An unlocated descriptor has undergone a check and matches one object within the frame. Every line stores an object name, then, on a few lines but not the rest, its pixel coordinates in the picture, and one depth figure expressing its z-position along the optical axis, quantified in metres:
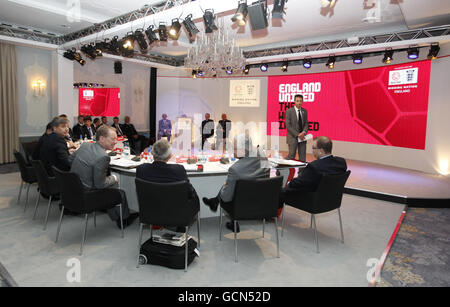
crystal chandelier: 5.30
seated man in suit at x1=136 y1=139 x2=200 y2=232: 2.90
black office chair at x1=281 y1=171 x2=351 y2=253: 3.30
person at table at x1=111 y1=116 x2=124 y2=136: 9.40
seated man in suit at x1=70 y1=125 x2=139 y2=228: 3.31
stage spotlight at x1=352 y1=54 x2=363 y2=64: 8.22
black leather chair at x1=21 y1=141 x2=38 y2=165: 5.43
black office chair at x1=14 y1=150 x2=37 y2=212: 4.34
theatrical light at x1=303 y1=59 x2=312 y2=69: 9.07
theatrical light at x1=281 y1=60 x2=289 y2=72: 9.45
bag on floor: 2.93
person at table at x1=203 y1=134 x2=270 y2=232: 3.16
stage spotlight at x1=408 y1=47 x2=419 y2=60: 7.23
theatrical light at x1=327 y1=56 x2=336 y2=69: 8.52
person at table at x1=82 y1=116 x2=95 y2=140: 8.22
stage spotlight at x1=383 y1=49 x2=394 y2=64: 7.60
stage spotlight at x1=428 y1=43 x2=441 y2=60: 6.86
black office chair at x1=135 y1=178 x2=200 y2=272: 2.74
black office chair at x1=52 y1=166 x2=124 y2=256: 3.14
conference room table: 3.78
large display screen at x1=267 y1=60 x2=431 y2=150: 7.84
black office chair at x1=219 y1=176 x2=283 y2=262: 2.98
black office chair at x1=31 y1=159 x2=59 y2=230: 3.83
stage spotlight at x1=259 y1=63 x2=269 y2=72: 10.00
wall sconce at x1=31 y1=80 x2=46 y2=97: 8.58
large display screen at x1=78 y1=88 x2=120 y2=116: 9.74
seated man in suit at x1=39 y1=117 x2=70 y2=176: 4.01
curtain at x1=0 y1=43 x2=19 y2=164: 7.91
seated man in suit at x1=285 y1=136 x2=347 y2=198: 3.36
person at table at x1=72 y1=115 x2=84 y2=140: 8.31
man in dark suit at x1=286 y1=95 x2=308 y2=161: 6.63
